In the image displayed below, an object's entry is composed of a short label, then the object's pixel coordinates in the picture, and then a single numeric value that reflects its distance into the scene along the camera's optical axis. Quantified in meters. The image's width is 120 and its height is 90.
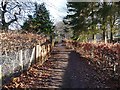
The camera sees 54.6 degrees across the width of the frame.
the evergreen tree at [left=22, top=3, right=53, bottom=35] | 19.85
